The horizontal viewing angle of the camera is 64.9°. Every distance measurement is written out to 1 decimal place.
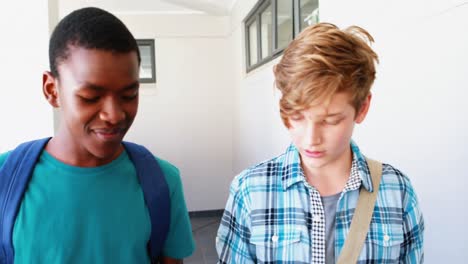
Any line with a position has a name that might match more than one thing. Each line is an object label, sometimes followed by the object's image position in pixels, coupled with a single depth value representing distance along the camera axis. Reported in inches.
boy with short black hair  32.9
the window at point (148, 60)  197.9
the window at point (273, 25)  101.7
